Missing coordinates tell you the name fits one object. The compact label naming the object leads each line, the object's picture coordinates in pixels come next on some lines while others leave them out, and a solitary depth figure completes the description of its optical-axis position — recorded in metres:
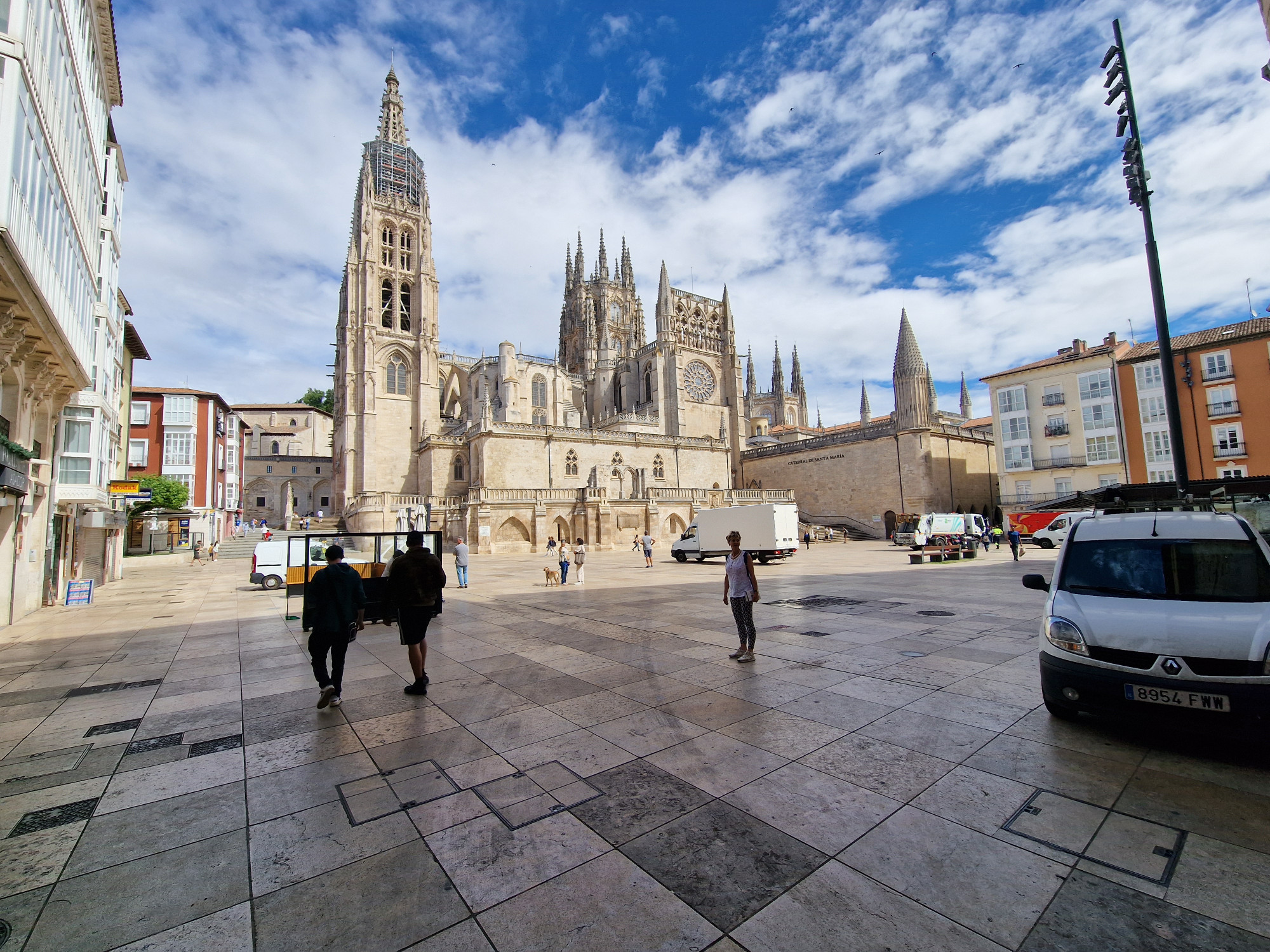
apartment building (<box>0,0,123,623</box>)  6.81
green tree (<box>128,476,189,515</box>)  29.42
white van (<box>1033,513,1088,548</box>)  26.83
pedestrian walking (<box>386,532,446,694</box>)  5.65
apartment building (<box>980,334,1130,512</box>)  31.69
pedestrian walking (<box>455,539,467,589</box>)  15.70
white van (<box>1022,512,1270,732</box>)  3.71
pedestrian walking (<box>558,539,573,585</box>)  16.03
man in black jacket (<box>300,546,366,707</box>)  5.34
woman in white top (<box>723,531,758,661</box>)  6.66
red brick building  33.75
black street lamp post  8.59
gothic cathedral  35.56
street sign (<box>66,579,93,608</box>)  13.27
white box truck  22.66
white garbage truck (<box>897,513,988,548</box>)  27.10
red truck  30.19
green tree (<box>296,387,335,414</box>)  71.31
